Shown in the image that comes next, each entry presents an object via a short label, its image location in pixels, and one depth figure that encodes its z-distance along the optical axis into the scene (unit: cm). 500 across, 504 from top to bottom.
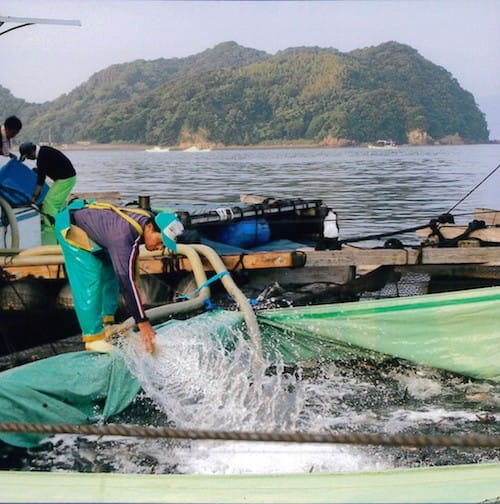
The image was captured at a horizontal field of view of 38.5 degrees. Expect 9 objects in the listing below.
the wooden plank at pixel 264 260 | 931
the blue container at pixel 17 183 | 1043
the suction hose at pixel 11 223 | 974
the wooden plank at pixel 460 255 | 964
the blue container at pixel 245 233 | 1141
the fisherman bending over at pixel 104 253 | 610
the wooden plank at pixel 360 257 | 947
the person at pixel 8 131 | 1084
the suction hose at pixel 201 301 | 708
